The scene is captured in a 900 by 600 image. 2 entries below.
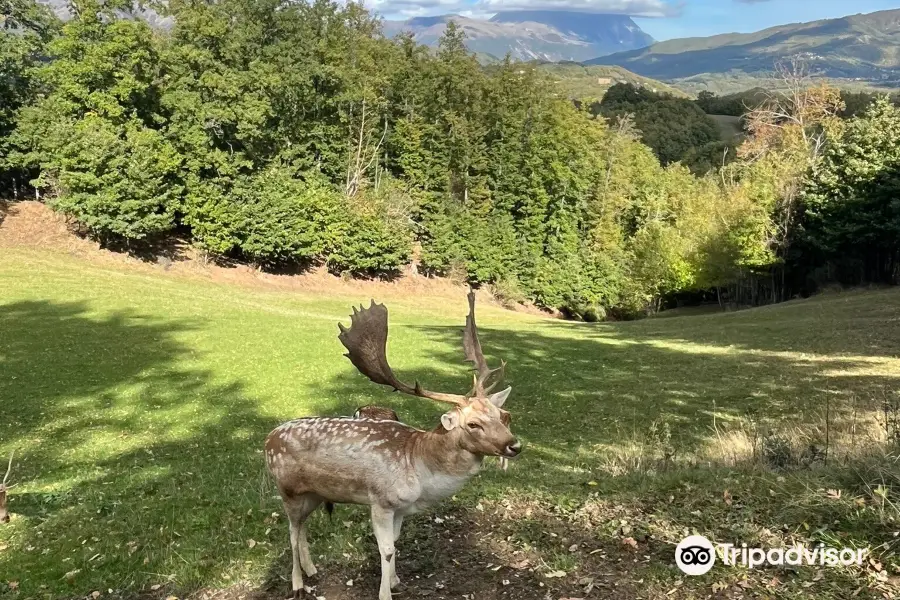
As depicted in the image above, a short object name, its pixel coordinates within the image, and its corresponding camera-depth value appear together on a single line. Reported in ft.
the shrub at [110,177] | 143.74
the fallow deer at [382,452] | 15.99
